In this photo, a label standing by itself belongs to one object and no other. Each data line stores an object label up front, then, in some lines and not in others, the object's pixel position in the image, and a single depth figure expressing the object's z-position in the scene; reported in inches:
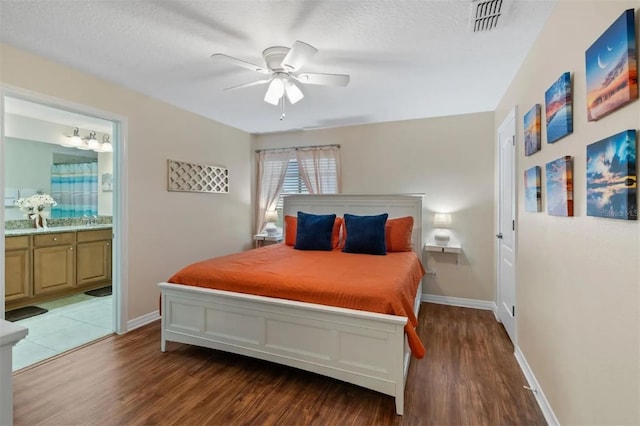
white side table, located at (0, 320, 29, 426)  29.3
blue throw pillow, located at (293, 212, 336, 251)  138.3
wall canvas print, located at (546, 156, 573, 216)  59.0
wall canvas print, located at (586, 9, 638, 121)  40.1
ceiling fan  75.9
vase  162.7
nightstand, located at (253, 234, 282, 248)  184.0
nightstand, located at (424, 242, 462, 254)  140.9
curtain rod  175.4
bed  72.9
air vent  66.4
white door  104.4
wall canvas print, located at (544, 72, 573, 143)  59.6
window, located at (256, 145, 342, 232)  175.5
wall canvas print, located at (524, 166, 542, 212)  77.7
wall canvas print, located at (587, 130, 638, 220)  40.0
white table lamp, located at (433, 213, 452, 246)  144.4
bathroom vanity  137.6
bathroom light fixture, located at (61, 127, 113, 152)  169.6
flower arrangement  159.8
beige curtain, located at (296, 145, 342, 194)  172.7
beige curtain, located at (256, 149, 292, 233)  187.9
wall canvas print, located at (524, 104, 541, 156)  78.1
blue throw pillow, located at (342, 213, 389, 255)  128.2
